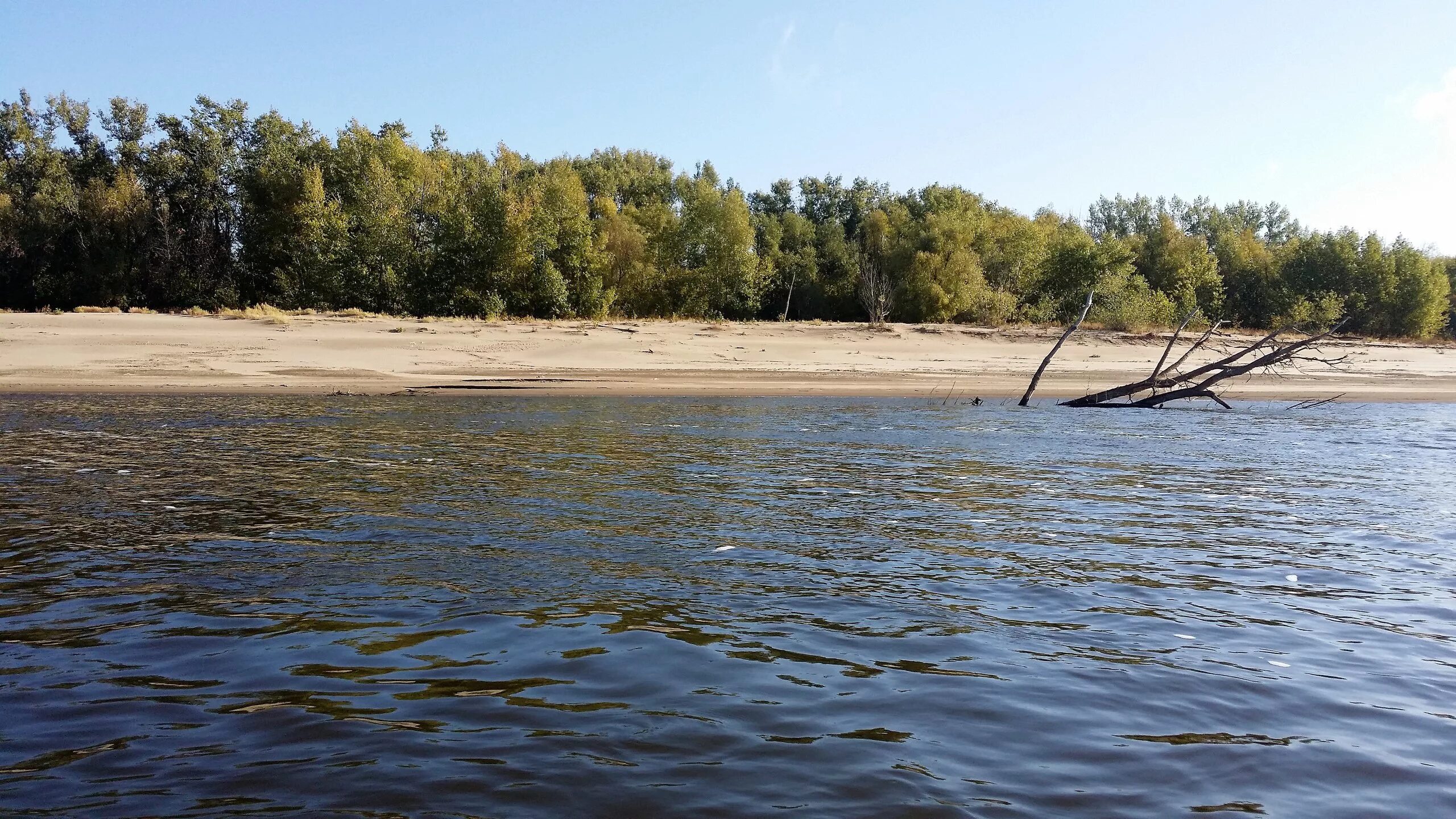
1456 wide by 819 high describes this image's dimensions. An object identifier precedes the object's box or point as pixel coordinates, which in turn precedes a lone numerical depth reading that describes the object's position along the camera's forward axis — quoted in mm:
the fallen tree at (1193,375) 15594
